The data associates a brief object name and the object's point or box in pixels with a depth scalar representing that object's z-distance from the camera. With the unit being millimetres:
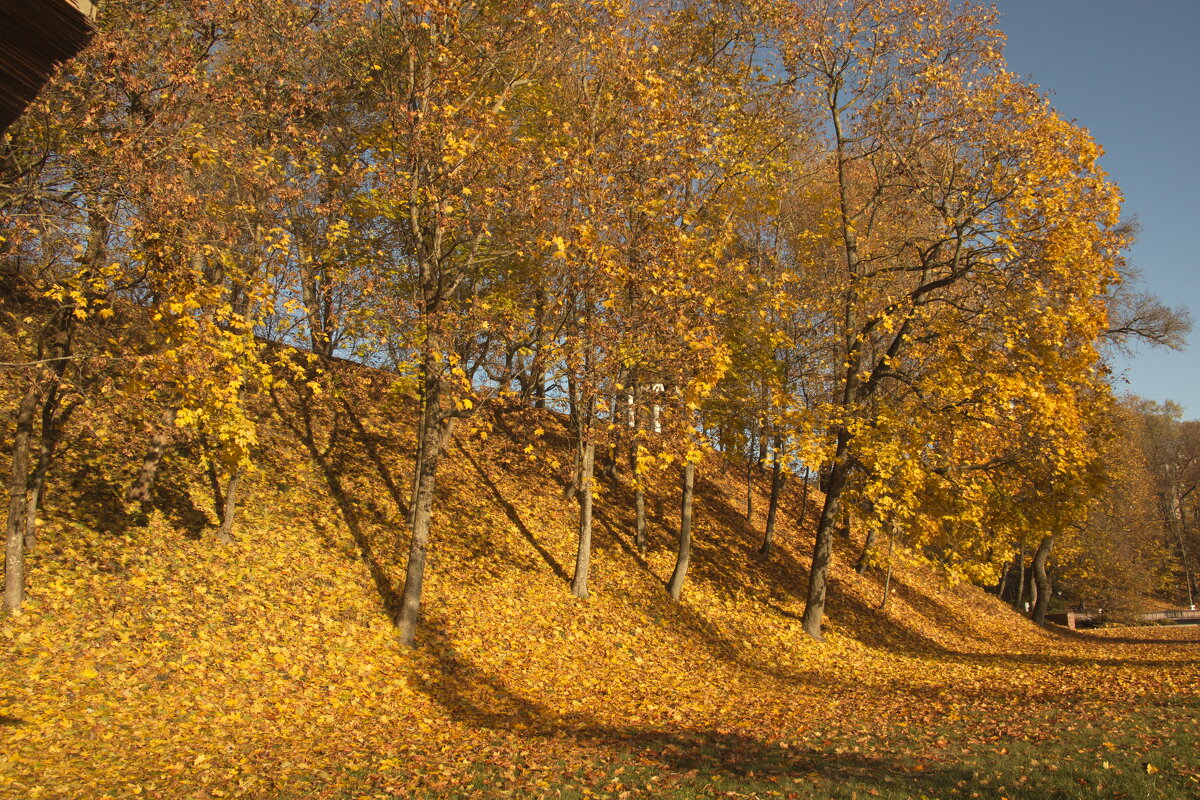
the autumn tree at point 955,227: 15586
